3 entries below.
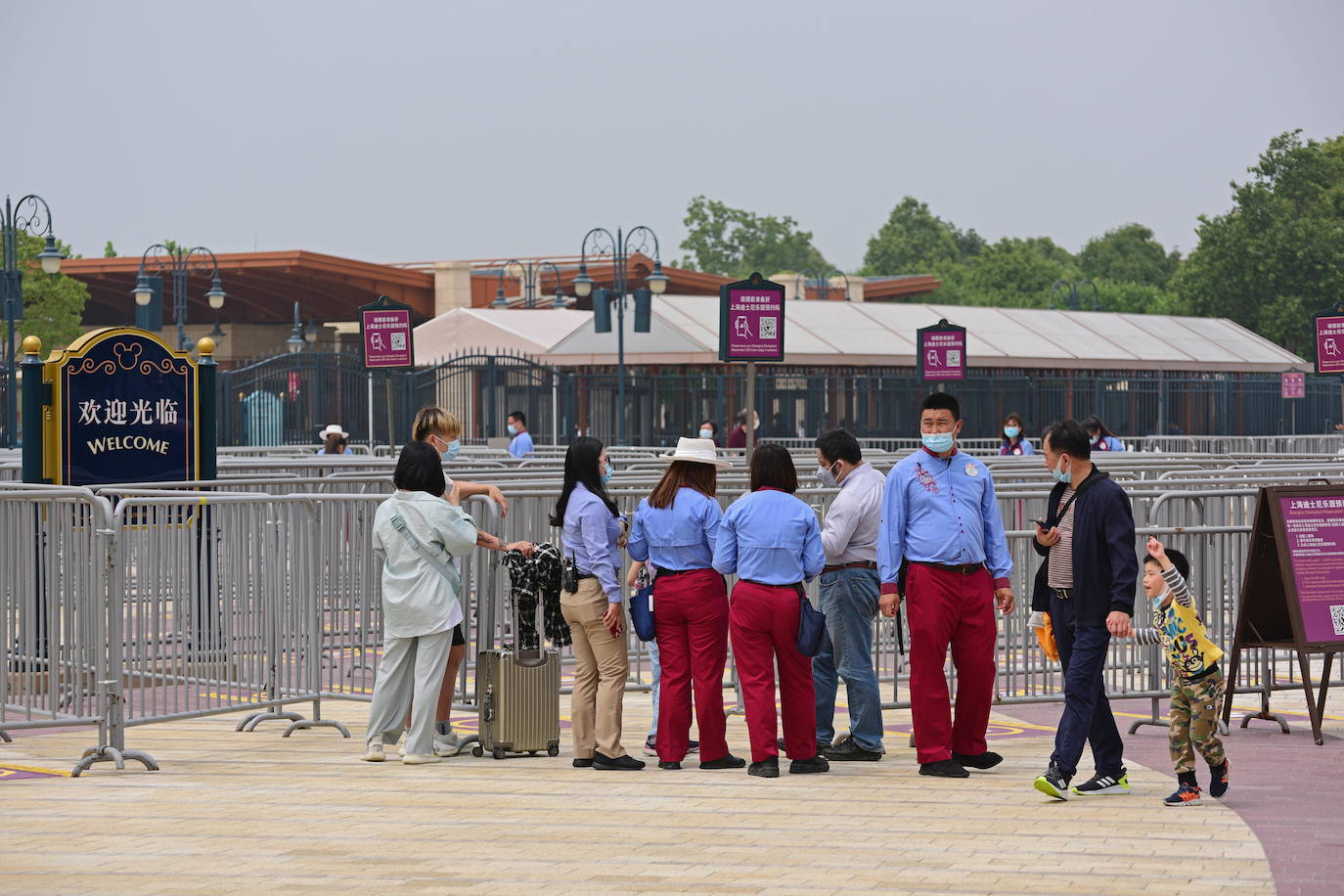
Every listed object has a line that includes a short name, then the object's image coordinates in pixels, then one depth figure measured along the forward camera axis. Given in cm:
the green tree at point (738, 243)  16775
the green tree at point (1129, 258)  14425
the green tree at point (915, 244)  16838
